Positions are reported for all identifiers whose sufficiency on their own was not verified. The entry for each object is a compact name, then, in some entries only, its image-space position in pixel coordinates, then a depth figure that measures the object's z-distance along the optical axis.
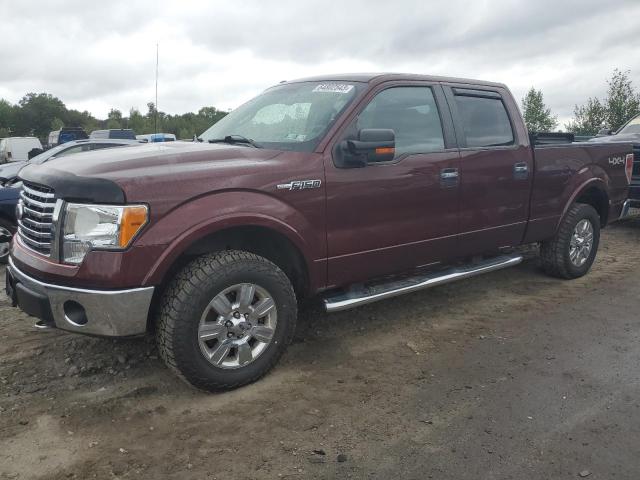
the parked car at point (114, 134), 16.89
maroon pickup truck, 2.86
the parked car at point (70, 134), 20.83
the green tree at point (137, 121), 81.56
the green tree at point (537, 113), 39.75
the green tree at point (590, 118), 29.34
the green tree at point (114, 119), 75.01
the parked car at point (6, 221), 6.73
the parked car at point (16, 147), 24.31
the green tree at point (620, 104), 27.97
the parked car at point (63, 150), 7.83
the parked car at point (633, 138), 8.08
